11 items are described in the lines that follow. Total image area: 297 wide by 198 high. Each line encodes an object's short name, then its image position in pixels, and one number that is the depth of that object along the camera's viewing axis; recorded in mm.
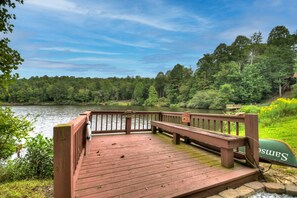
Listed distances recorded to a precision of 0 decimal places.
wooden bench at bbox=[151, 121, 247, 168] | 2409
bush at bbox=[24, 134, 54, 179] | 3072
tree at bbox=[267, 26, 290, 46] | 33200
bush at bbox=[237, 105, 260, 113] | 10773
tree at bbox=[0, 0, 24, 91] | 2332
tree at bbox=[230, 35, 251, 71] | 36031
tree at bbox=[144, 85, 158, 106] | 45750
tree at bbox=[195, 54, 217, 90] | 37531
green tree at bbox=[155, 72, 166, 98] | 53544
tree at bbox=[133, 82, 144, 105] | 50250
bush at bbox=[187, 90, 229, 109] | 27281
